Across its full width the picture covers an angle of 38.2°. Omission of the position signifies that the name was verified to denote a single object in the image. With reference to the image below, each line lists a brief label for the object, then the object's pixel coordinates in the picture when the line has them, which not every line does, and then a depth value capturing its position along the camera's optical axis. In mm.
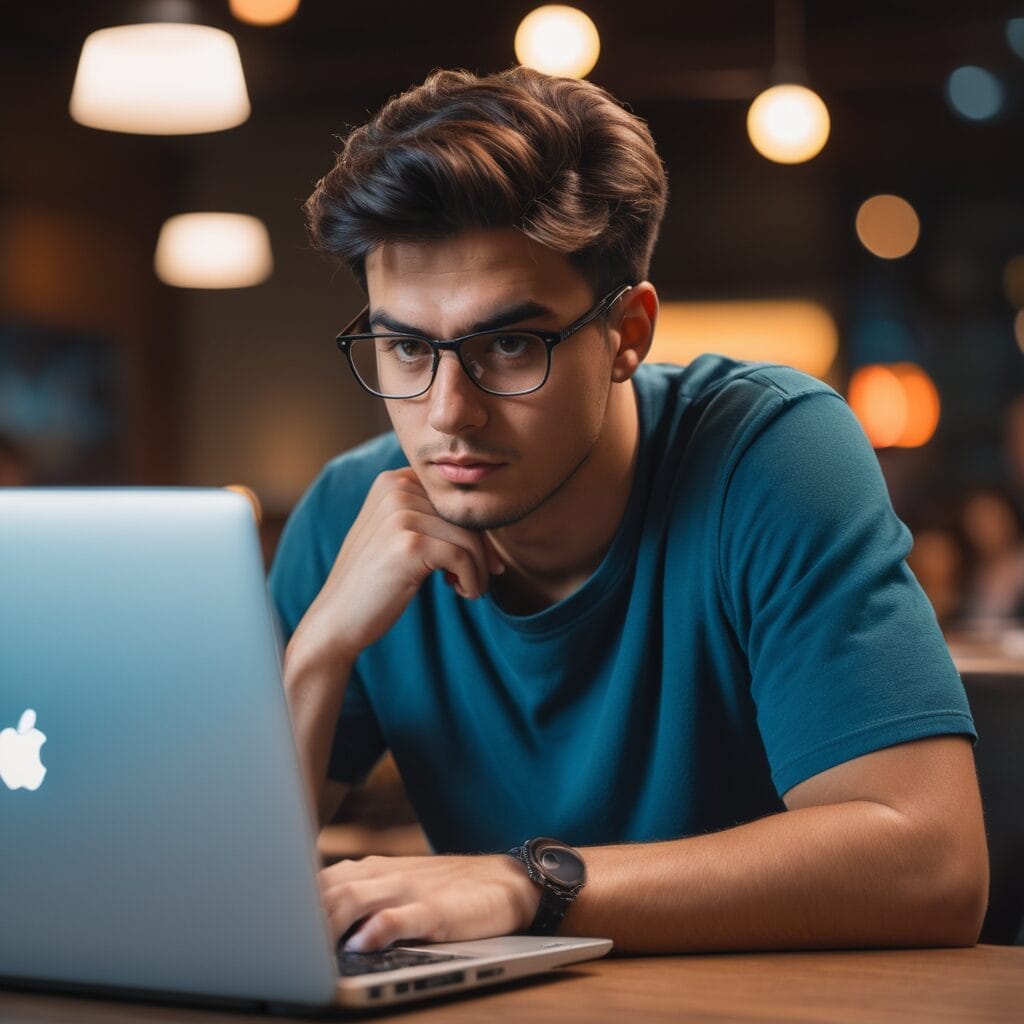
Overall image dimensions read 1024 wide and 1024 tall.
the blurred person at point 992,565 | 6316
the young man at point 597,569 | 1263
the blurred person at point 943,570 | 6551
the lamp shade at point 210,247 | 5793
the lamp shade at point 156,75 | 3125
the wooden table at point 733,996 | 924
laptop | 864
